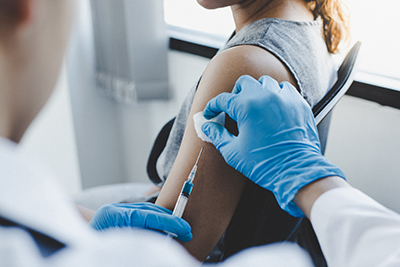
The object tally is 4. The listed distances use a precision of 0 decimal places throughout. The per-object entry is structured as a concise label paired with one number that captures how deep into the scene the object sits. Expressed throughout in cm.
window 106
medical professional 29
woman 71
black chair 72
